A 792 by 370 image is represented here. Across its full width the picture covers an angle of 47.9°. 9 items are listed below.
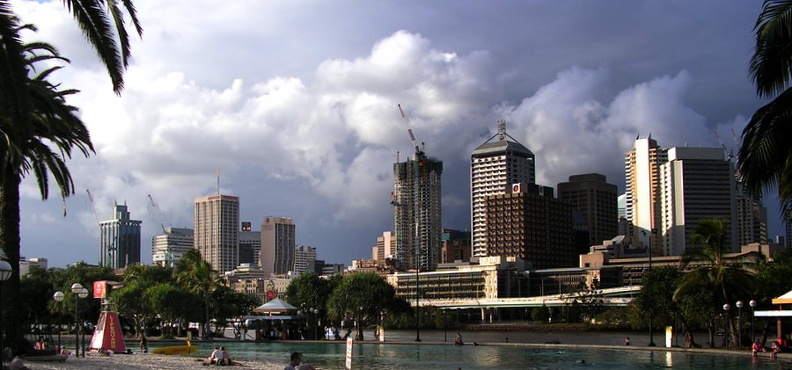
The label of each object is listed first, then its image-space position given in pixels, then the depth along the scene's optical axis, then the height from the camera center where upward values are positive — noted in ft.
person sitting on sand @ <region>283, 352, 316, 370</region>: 85.81 -8.02
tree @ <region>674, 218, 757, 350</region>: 197.06 +1.58
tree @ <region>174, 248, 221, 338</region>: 330.59 +0.34
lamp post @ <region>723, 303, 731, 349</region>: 197.67 -12.45
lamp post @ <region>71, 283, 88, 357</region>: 139.33 -1.83
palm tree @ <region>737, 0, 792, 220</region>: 50.47 +8.63
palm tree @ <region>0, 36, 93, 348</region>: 102.26 +14.35
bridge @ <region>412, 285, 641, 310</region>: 579.48 -14.41
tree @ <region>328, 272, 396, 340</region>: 336.49 -7.91
